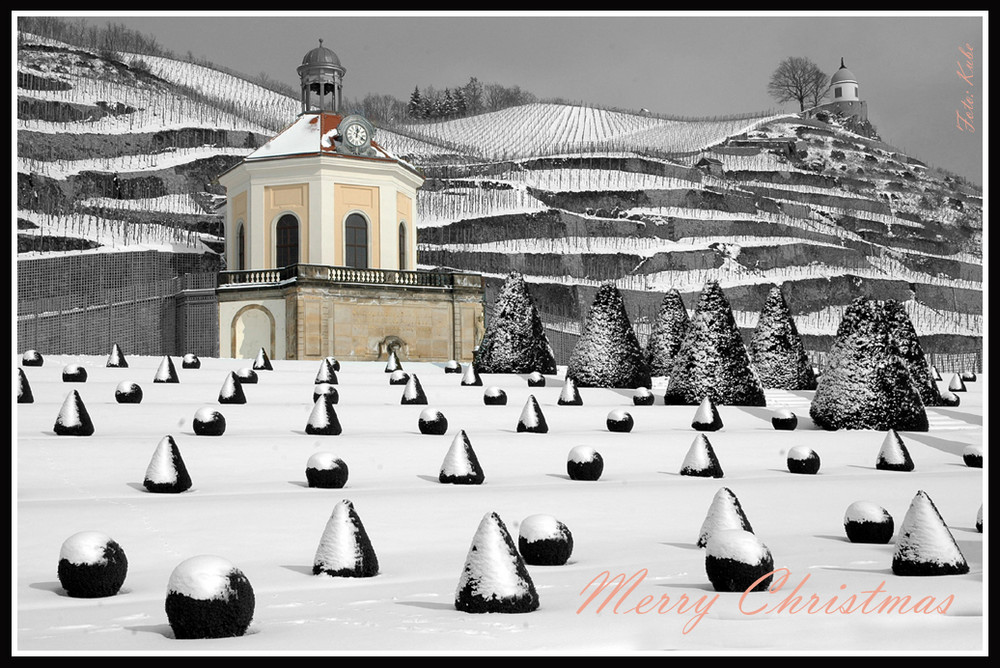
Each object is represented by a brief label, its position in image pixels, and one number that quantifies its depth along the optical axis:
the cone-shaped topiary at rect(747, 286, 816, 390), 27.25
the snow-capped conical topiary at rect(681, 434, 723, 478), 14.30
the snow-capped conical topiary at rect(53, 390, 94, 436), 14.84
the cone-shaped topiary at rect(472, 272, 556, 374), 26.56
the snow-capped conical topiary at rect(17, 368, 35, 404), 17.03
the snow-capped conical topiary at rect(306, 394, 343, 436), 15.83
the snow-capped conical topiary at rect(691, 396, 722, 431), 18.25
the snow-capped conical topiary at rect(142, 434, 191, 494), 11.82
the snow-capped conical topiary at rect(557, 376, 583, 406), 20.45
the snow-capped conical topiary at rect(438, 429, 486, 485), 13.13
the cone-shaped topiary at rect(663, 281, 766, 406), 21.81
